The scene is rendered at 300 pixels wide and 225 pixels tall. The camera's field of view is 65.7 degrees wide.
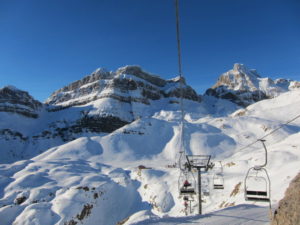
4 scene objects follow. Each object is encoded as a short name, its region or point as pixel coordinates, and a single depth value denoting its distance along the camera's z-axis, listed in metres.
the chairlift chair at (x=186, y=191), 17.35
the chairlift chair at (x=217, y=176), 33.86
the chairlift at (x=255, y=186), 10.71
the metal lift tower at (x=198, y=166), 19.91
